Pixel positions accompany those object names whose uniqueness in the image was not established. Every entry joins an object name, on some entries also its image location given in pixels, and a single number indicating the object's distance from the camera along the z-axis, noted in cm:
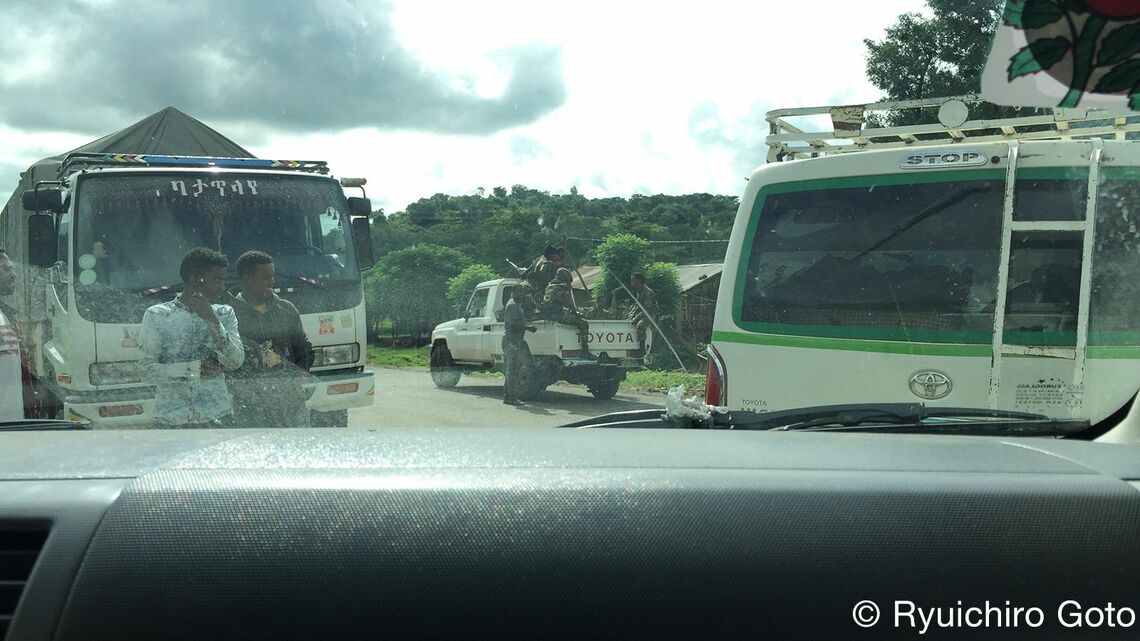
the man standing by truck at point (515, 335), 1082
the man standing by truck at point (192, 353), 493
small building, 1034
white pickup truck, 1120
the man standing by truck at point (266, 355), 538
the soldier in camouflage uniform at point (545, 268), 1166
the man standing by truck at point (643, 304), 1231
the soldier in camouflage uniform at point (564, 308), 1228
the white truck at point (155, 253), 705
